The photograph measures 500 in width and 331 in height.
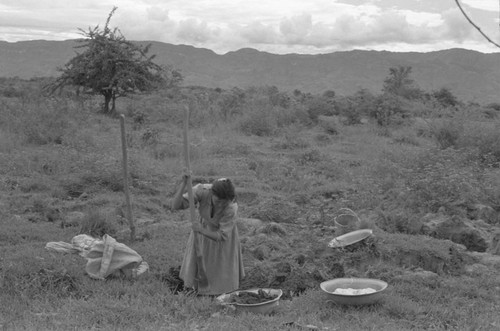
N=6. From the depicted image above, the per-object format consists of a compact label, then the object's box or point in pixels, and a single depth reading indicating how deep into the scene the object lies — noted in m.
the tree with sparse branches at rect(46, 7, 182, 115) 16.98
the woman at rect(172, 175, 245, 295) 4.86
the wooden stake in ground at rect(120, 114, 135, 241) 5.76
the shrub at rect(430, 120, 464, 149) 12.88
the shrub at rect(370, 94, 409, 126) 17.41
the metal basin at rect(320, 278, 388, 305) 4.58
